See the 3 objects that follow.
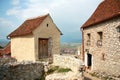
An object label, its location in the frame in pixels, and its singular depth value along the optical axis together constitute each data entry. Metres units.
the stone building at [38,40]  9.72
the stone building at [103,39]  7.93
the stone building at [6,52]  12.93
